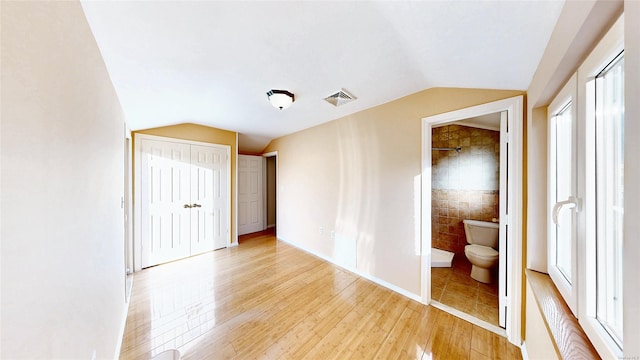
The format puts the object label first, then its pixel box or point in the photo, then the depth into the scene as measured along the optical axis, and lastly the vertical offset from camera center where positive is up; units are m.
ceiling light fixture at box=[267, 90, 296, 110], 2.11 +0.86
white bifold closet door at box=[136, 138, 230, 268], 2.93 -0.33
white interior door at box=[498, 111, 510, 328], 1.64 -0.32
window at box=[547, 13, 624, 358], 0.74 -0.07
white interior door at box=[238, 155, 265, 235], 4.53 -0.38
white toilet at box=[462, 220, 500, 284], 2.40 -0.91
